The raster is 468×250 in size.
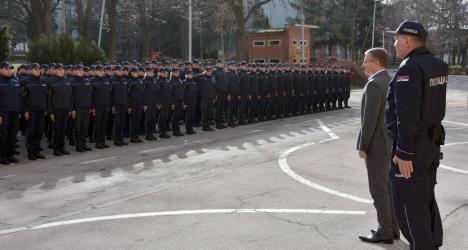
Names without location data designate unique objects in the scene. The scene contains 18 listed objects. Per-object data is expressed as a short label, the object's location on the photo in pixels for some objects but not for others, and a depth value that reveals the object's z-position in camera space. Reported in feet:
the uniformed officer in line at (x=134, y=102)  45.34
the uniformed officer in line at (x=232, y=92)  56.29
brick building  167.22
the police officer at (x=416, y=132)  13.64
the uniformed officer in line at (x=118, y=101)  43.75
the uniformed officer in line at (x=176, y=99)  48.96
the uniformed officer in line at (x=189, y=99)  50.14
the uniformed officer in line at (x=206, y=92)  52.21
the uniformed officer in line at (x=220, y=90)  54.49
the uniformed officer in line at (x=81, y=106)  40.40
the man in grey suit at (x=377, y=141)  18.39
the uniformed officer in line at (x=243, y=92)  57.88
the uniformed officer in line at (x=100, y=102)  42.29
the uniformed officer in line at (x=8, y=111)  35.37
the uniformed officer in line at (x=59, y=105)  38.81
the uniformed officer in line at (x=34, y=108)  37.58
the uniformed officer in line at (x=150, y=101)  46.26
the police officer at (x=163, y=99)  47.57
